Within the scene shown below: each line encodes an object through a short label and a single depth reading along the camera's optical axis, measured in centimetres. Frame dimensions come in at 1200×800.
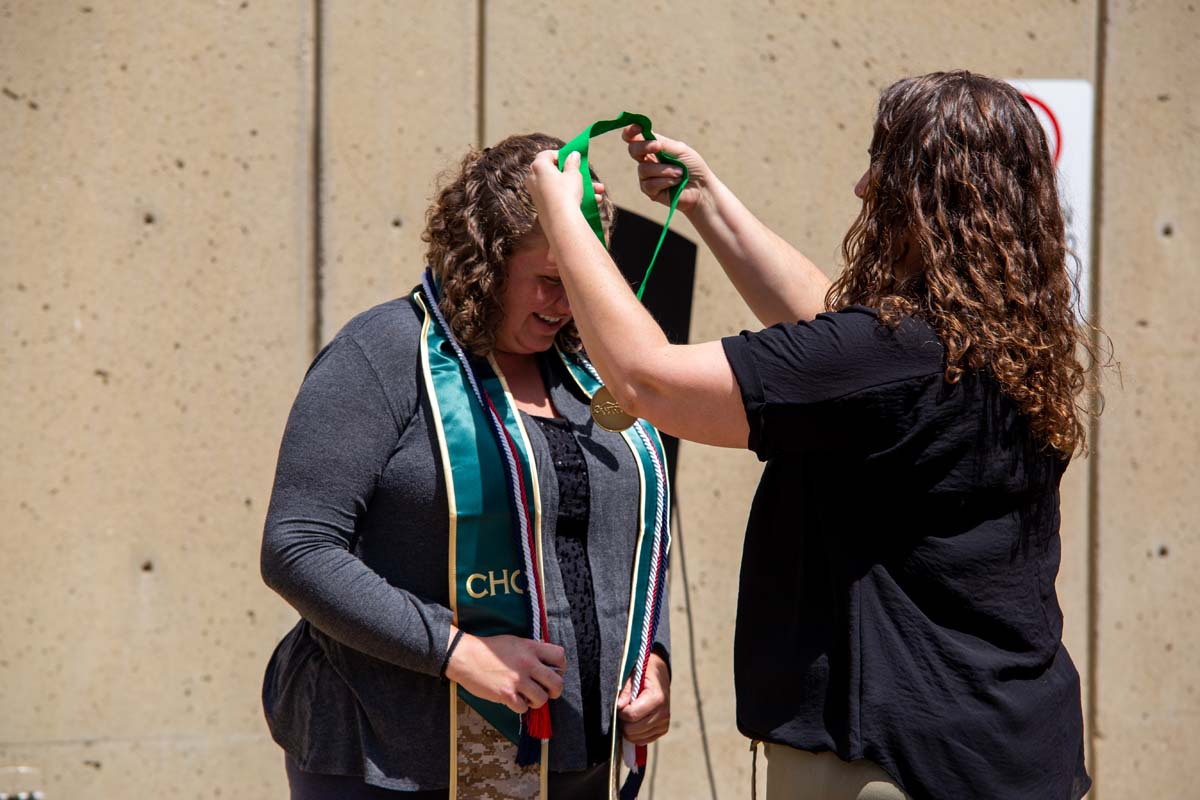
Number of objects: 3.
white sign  811
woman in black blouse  632
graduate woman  661
